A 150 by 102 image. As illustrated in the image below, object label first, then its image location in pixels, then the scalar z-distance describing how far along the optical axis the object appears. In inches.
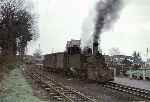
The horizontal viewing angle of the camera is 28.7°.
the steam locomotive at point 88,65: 958.4
